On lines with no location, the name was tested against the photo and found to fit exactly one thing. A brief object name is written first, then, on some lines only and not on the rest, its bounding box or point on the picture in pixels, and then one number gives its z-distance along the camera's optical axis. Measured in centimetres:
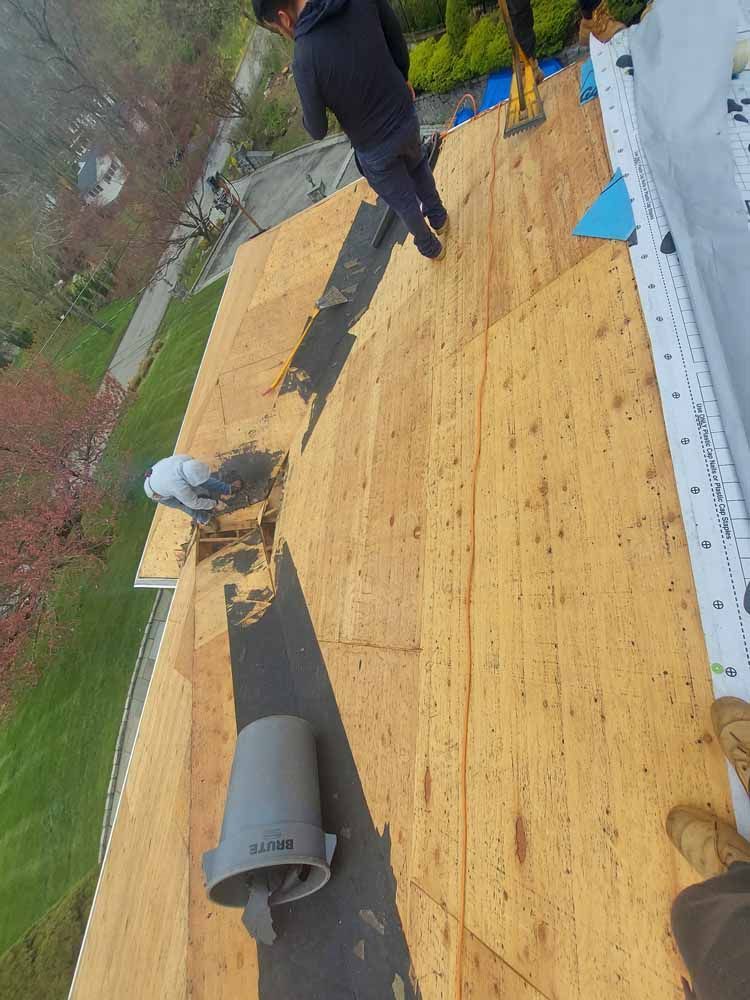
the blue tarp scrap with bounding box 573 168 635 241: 251
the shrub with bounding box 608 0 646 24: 477
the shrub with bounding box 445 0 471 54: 744
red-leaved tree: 892
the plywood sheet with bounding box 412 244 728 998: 165
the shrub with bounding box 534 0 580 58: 604
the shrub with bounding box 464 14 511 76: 693
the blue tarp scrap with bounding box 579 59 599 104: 303
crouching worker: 395
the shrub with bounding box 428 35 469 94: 776
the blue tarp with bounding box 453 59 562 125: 675
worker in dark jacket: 204
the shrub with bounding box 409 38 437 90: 825
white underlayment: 167
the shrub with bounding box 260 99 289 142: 1481
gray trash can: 219
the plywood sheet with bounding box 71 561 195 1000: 304
